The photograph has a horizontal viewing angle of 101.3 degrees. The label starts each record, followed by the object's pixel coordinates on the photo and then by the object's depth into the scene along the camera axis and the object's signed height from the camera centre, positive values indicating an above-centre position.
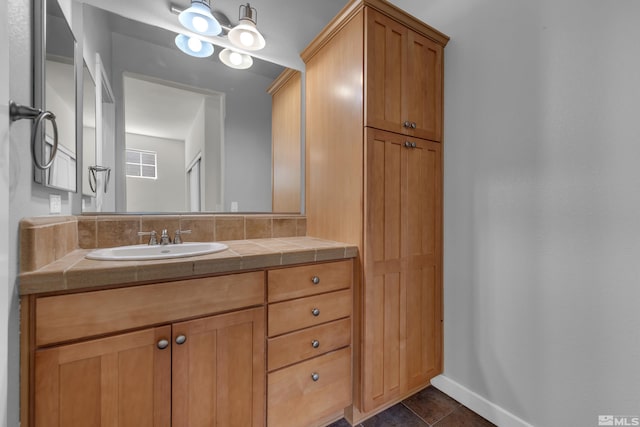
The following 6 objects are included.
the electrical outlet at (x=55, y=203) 1.01 +0.04
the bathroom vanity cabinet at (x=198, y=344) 0.80 -0.48
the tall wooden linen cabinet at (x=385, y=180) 1.35 +0.19
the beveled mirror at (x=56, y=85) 0.91 +0.49
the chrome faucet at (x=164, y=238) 1.33 -0.12
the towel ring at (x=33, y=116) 0.73 +0.28
